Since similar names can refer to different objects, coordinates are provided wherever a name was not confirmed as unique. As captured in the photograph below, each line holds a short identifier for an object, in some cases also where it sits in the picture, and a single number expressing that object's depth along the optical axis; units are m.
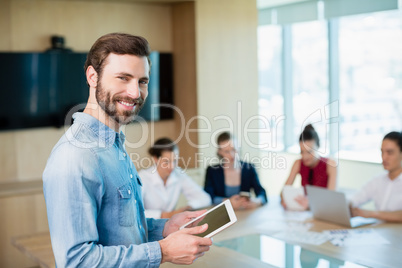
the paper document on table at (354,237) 2.85
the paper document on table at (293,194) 3.68
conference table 2.48
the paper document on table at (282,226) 3.18
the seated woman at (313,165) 4.11
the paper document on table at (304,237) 2.90
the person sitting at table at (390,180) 3.55
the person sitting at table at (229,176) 4.24
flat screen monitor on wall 4.90
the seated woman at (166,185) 3.86
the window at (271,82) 7.42
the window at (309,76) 6.80
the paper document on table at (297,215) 3.46
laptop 3.22
